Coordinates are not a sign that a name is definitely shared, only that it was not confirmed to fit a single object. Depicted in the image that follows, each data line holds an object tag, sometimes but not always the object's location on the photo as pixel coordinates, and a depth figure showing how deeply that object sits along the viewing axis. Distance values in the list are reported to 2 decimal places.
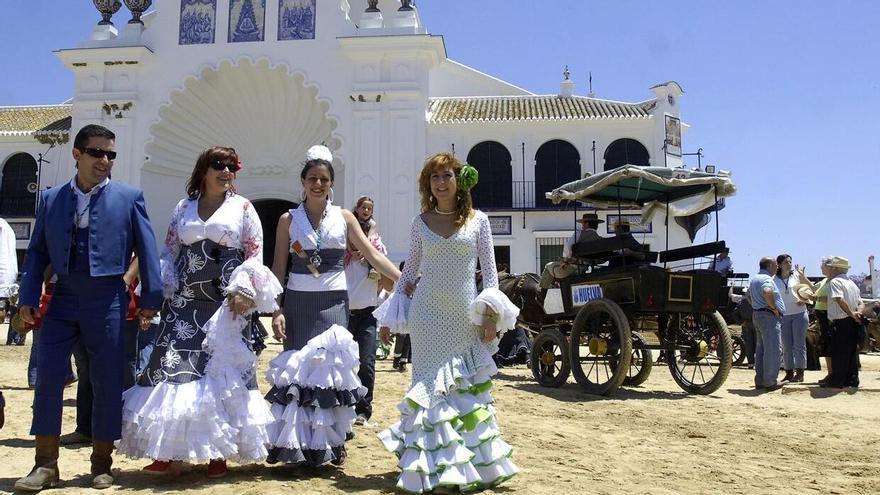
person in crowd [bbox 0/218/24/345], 5.07
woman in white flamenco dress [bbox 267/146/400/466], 3.91
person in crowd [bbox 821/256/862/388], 8.91
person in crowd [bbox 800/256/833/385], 9.16
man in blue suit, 3.65
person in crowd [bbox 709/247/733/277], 14.54
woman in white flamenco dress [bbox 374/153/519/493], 3.64
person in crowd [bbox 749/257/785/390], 8.97
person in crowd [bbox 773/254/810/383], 9.57
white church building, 22.64
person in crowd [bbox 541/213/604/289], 8.60
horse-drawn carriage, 7.55
